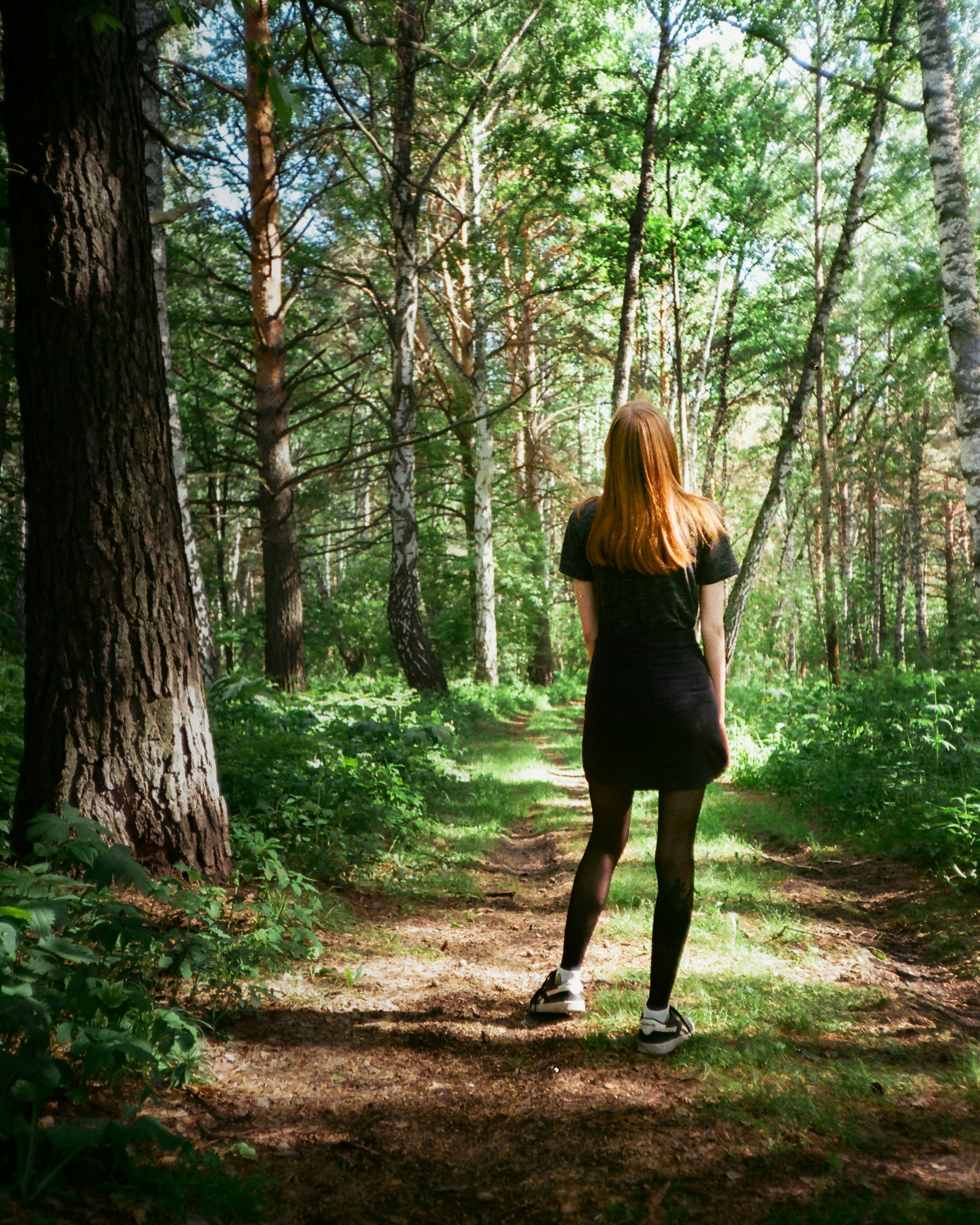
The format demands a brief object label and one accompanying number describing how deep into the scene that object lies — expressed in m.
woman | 3.26
